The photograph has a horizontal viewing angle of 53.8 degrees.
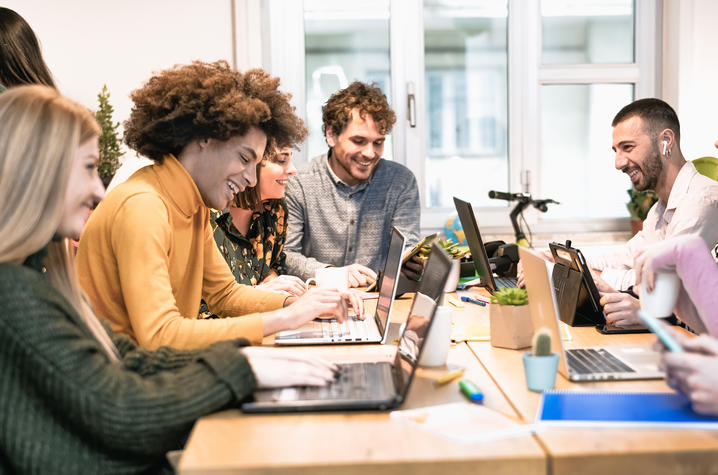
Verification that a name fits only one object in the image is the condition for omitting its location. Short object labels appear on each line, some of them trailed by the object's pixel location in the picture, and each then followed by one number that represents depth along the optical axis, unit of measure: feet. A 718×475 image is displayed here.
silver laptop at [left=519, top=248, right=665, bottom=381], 4.50
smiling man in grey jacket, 10.94
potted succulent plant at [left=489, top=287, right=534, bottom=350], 5.40
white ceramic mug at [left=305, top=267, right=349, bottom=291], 7.21
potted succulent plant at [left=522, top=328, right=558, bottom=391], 4.31
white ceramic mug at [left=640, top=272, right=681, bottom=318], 4.92
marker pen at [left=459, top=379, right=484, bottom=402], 4.15
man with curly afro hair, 5.11
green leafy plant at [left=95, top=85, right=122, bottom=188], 11.75
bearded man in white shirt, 8.50
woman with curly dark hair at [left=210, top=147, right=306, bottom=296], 8.57
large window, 13.17
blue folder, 3.62
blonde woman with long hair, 3.56
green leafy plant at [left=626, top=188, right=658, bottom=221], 12.83
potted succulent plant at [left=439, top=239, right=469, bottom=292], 8.39
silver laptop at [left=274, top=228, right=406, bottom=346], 5.79
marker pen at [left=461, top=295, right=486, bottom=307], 7.54
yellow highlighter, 4.56
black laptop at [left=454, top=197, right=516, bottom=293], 7.79
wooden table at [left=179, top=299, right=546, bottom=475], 3.25
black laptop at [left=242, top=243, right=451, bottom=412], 3.96
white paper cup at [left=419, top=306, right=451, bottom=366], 4.95
